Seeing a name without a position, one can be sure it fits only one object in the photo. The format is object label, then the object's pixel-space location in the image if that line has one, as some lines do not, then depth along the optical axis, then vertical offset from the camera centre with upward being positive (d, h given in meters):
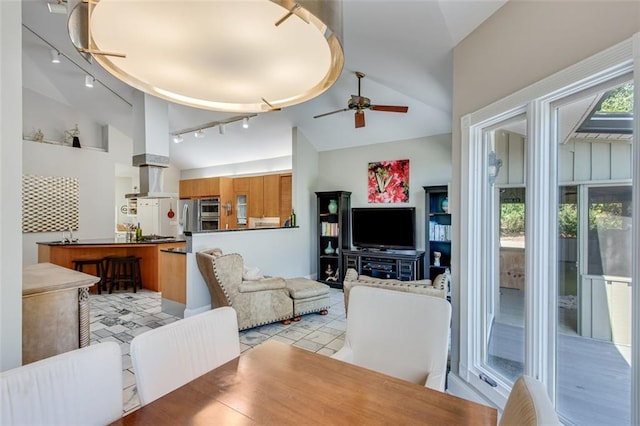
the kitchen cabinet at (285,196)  6.68 +0.34
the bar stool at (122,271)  5.32 -1.07
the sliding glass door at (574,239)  1.47 -0.16
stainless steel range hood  4.33 +1.03
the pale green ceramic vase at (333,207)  5.97 +0.09
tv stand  4.98 -0.89
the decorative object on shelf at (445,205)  4.90 +0.10
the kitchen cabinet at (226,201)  7.73 +0.27
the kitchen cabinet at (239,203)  7.46 +0.21
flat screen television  5.25 -0.30
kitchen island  5.15 -0.71
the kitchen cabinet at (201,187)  7.76 +0.65
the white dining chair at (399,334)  1.58 -0.69
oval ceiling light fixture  0.84 +0.52
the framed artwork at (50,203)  5.75 +0.17
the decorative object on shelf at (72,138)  6.36 +1.54
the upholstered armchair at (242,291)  3.45 -0.95
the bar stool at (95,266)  5.16 -0.94
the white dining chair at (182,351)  1.21 -0.62
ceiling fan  3.81 +1.35
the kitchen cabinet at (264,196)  6.81 +0.36
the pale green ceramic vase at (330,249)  6.14 -0.76
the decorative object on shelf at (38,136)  5.96 +1.49
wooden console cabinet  1.91 -0.68
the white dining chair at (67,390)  0.89 -0.57
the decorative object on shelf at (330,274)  6.03 -1.26
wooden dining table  1.01 -0.69
